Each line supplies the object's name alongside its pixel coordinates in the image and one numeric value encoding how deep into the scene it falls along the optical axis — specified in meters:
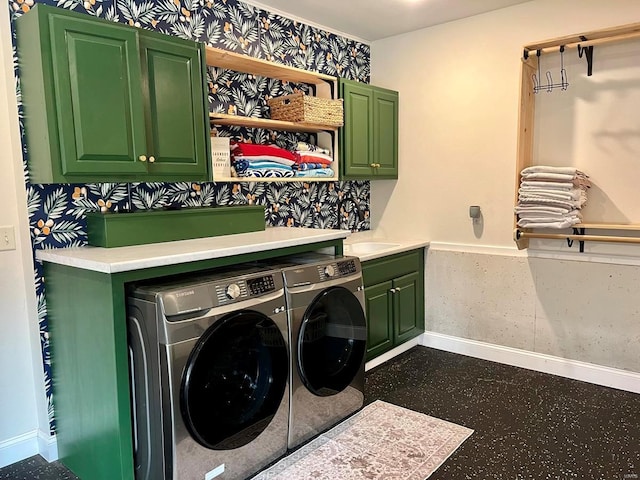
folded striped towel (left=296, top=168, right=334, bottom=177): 3.27
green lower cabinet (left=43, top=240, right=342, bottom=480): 1.86
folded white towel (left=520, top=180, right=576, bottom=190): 2.93
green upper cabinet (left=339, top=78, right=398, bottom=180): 3.50
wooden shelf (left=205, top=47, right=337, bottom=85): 2.72
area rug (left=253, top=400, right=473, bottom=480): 2.20
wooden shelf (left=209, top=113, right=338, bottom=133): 2.79
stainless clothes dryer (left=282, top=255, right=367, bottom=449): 2.34
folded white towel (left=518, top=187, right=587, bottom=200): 2.93
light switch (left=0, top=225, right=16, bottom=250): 2.21
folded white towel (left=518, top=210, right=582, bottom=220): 2.96
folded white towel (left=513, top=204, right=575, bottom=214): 2.96
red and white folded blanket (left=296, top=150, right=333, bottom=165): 3.26
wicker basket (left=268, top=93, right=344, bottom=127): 3.12
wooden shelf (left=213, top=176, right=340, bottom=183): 2.76
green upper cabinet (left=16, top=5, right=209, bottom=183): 2.01
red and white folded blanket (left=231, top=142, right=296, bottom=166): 2.93
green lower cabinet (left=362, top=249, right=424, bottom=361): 3.30
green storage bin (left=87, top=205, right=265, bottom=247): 2.29
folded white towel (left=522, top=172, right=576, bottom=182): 2.91
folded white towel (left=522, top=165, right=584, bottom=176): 2.93
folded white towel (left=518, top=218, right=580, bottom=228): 2.95
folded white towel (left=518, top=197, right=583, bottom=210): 2.94
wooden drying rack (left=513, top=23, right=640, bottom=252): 2.81
